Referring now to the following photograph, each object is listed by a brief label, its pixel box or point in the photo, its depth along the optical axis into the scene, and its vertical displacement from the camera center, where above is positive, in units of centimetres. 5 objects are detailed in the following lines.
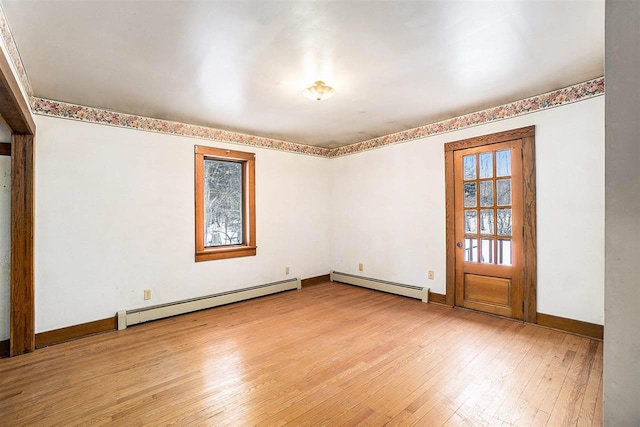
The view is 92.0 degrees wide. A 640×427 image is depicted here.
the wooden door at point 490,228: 359 -19
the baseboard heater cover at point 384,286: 445 -116
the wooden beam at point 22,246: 293 -29
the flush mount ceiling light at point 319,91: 293 +118
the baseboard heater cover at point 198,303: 363 -119
